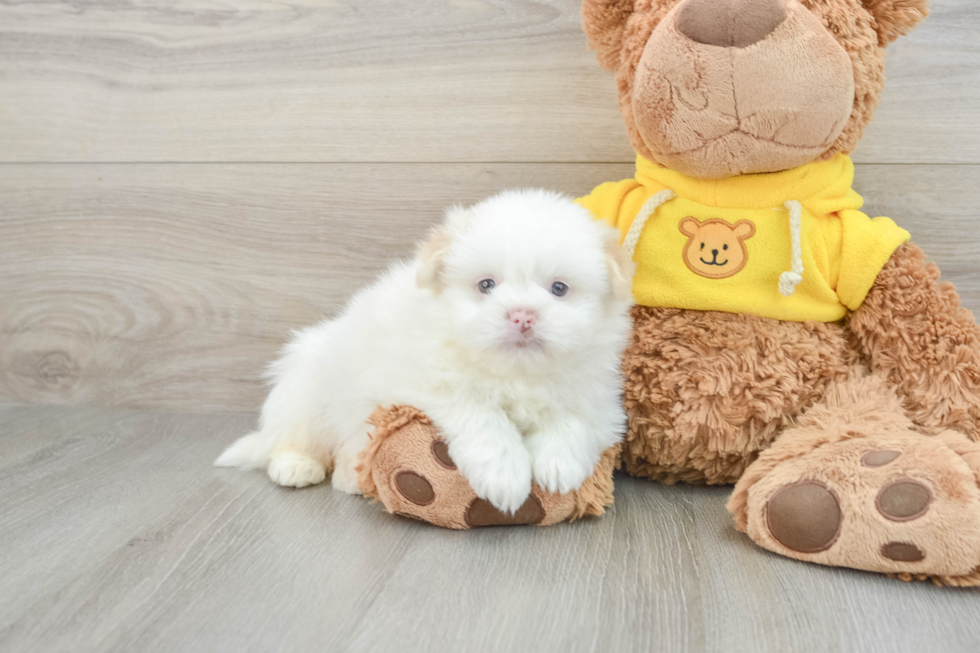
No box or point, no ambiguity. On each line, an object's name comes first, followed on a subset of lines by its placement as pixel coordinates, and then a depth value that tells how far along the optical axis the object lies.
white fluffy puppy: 0.88
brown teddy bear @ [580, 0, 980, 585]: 0.89
